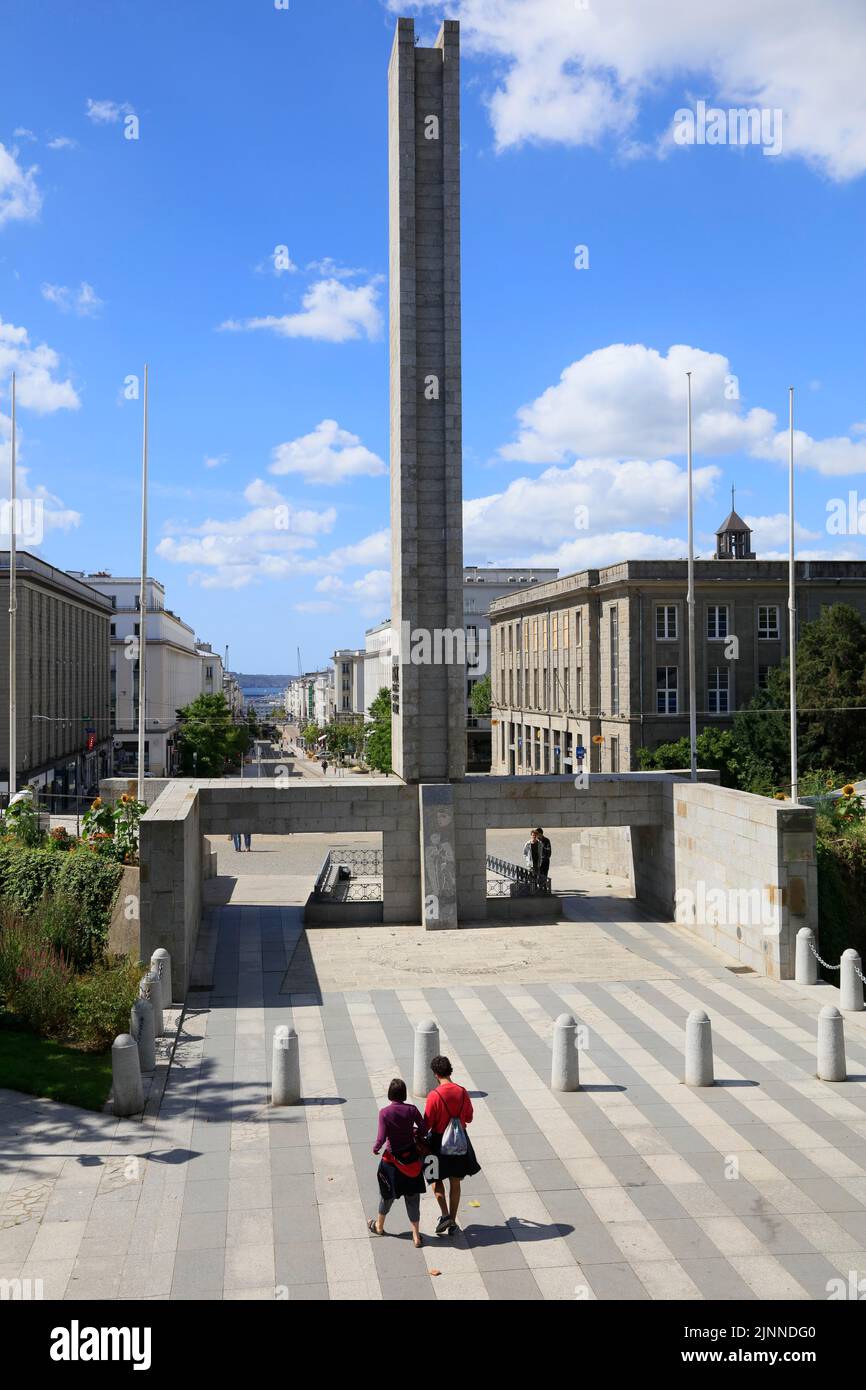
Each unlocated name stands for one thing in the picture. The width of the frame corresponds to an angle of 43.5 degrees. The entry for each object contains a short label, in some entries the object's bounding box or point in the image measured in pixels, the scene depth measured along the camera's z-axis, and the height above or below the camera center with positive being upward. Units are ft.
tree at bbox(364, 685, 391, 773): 253.85 -4.76
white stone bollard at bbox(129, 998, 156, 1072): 47.55 -13.72
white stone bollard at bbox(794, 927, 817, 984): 65.00 -14.75
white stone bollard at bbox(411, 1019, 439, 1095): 45.62 -14.25
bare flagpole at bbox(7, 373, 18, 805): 108.27 +4.49
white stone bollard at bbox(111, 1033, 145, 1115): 42.24 -13.99
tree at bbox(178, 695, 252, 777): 278.67 -4.83
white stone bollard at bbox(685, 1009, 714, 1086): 46.65 -14.52
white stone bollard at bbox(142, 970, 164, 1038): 53.36 -13.52
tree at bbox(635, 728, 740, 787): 181.16 -6.76
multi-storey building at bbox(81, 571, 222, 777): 318.04 +14.00
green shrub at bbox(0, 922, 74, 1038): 50.90 -12.82
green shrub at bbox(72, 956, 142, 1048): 49.49 -13.30
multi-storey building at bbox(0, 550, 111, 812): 184.34 +7.60
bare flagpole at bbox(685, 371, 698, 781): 94.79 +1.62
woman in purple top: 31.81 -12.81
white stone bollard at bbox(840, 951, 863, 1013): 57.82 -14.55
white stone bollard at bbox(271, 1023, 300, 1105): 44.39 -14.47
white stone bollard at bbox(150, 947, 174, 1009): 58.13 -13.17
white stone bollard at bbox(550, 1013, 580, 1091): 45.80 -14.52
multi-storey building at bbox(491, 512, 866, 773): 197.16 +14.33
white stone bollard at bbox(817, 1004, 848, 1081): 47.21 -14.47
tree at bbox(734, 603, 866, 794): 174.70 -0.02
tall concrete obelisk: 88.17 +25.54
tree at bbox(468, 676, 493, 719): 315.58 +5.35
